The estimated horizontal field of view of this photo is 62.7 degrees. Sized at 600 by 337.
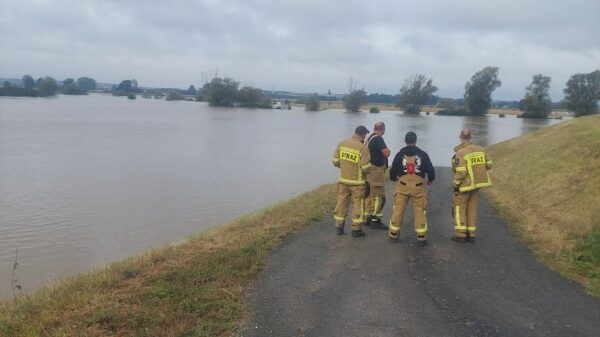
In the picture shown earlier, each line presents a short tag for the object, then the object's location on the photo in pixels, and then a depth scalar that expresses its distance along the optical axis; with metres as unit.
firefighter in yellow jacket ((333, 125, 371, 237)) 9.19
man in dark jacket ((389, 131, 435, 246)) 8.76
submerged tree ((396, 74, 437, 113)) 136.75
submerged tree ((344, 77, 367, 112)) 135.62
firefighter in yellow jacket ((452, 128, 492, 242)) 9.00
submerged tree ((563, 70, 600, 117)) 99.06
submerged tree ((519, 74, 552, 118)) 110.56
